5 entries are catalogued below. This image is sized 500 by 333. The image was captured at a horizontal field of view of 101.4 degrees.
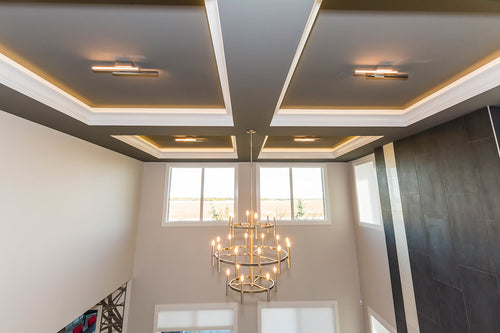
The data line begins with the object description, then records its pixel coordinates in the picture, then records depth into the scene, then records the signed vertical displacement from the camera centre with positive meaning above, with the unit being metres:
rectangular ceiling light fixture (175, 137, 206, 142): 4.07 +1.30
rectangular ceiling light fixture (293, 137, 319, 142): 4.10 +1.30
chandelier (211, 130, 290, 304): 4.94 -1.10
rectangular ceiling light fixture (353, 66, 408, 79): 1.92 +1.24
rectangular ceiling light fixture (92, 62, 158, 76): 1.86 +1.22
